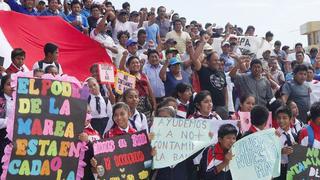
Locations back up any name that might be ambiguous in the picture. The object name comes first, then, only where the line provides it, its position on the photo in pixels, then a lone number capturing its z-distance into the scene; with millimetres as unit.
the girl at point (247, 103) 7914
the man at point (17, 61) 8227
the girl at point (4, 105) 6223
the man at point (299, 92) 9625
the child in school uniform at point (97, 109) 7605
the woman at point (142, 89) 8805
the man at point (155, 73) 9625
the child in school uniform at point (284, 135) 6478
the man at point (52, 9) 12555
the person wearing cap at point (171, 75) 9500
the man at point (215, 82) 9078
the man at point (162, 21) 14625
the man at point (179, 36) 13438
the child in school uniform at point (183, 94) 7909
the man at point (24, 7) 12117
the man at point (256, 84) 9562
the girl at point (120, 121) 6266
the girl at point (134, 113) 6715
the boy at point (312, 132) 6590
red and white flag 10312
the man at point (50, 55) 8648
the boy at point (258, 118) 6504
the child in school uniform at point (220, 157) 6066
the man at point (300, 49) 13941
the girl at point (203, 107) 6882
